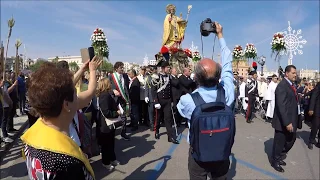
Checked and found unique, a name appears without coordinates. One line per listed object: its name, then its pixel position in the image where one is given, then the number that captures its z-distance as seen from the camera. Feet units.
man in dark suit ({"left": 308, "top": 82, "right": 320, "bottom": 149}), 22.21
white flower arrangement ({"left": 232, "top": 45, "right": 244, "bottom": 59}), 79.10
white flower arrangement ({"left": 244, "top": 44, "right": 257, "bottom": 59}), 71.74
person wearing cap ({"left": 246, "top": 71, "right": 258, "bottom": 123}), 33.27
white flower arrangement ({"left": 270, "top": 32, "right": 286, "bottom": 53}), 50.75
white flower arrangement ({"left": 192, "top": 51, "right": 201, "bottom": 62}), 86.43
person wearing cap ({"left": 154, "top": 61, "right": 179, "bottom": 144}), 22.30
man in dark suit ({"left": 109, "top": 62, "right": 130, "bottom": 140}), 23.22
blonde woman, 15.88
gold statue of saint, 48.10
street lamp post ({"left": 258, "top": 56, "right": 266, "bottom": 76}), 59.00
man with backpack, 7.77
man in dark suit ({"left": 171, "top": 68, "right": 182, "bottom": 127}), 25.84
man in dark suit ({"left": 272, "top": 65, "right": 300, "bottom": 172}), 16.22
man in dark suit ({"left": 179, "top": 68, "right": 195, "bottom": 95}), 27.84
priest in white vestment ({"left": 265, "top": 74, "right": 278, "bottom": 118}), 25.30
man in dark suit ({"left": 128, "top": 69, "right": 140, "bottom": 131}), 28.25
